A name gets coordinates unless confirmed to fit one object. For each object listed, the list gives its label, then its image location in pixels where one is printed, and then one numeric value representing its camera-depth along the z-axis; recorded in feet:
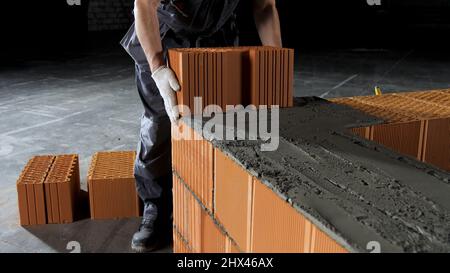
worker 8.56
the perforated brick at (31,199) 11.14
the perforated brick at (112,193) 11.50
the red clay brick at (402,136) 7.83
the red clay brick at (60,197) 11.27
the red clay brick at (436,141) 8.62
